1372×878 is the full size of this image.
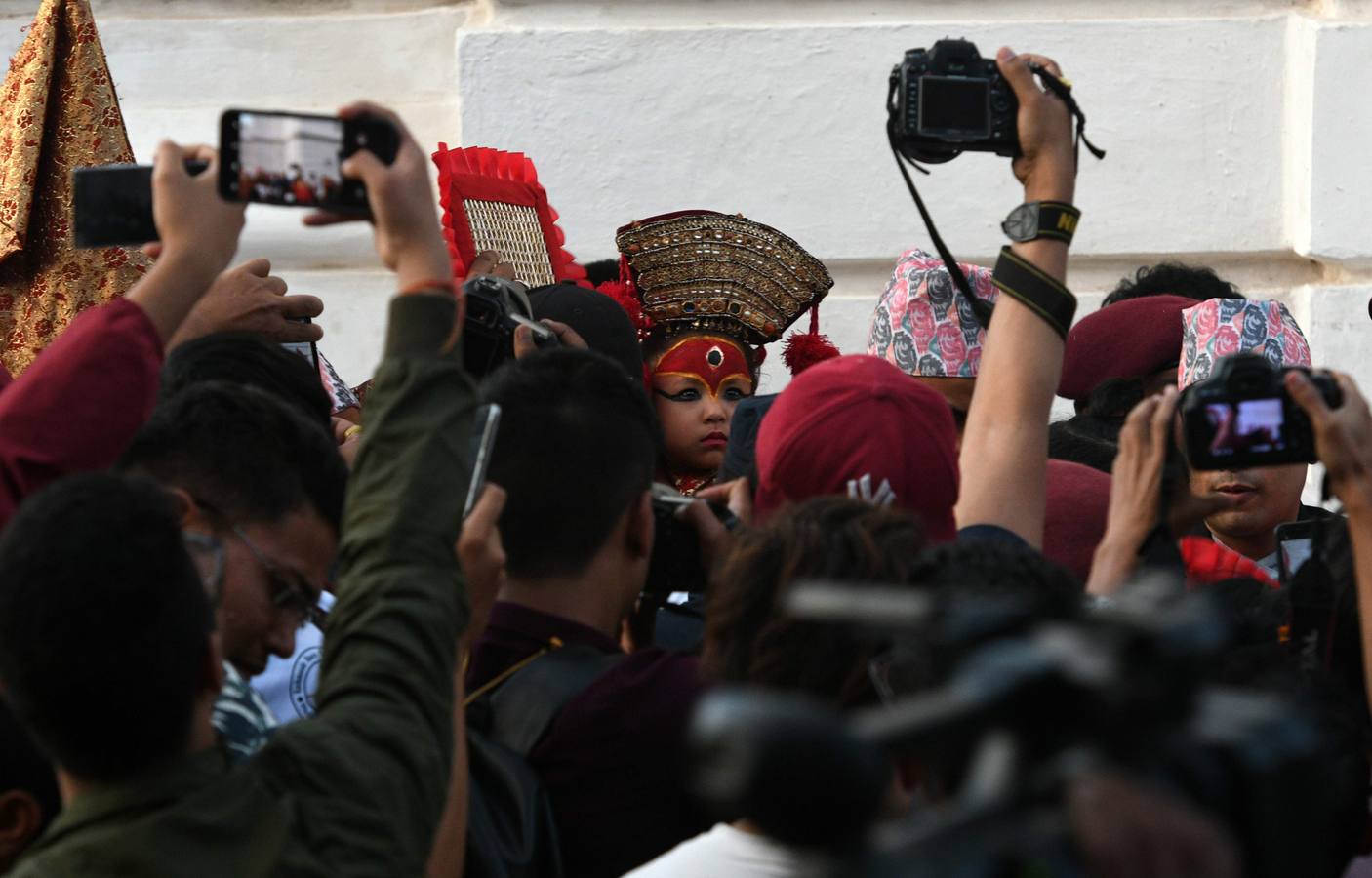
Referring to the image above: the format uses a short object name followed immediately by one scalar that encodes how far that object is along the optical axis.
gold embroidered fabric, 8.17
